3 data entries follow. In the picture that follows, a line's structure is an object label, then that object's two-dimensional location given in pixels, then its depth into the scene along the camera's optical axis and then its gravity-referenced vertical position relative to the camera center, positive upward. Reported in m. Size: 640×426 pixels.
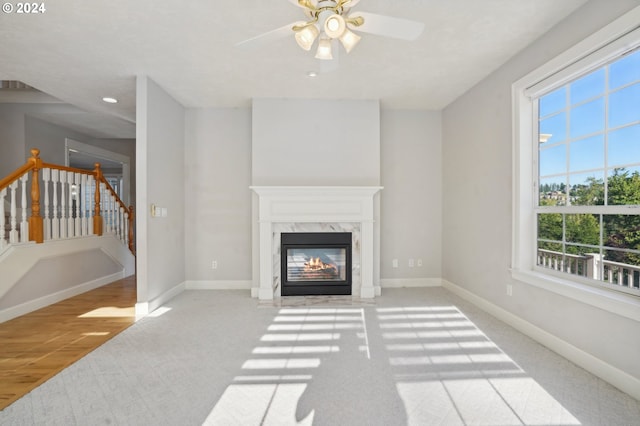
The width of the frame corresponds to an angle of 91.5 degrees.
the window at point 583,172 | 2.10 +0.31
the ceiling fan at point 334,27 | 1.88 +1.16
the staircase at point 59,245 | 3.40 -0.43
